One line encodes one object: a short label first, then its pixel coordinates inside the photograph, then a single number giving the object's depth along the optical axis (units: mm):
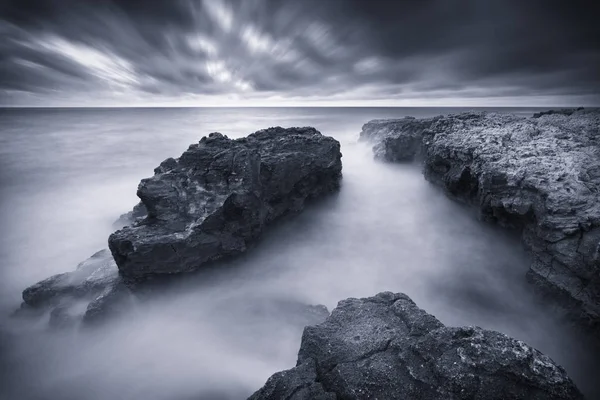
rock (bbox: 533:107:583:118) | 13822
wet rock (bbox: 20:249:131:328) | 8320
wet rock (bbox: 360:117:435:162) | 17469
